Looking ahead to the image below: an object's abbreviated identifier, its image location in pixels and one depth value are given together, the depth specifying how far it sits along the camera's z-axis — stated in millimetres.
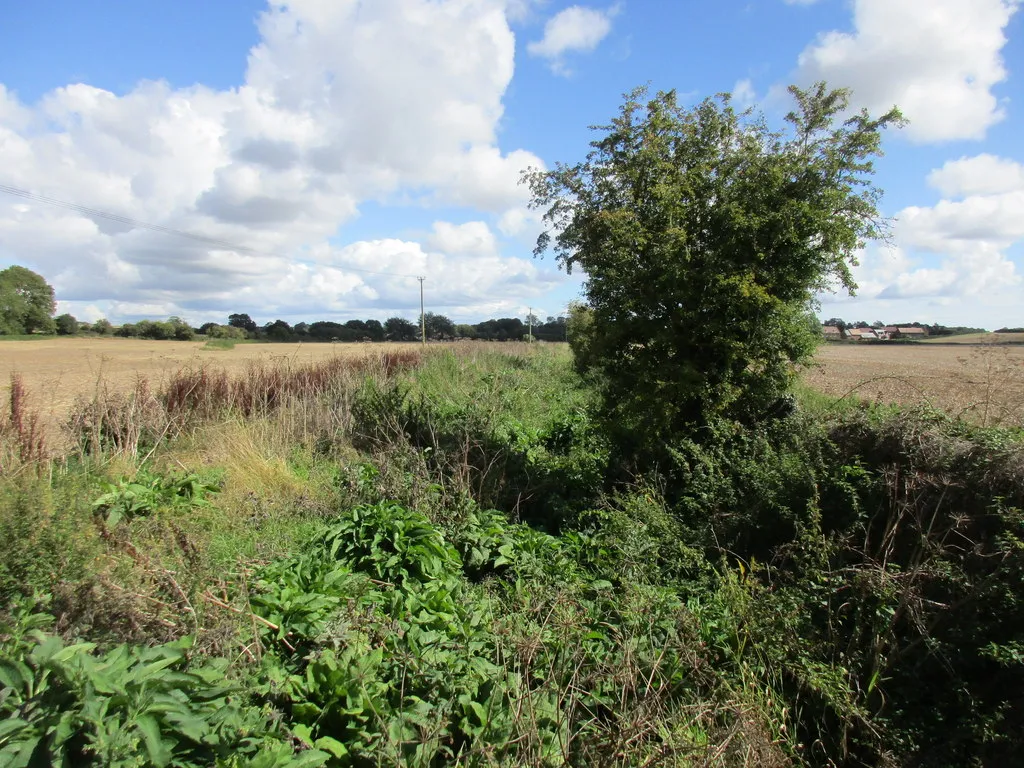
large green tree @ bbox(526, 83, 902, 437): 6898
